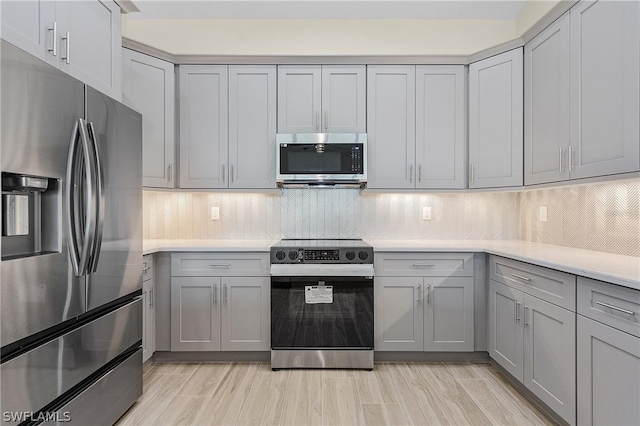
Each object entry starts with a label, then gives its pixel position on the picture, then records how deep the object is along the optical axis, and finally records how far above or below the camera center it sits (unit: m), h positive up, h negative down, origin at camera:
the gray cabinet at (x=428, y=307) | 2.86 -0.73
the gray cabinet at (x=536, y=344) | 1.88 -0.78
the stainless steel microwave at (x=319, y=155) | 3.04 +0.48
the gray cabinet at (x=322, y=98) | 3.12 +0.98
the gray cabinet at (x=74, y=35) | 1.51 +0.84
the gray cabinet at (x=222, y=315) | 2.86 -0.80
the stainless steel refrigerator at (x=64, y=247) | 1.32 -0.15
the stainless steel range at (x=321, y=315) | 2.76 -0.77
